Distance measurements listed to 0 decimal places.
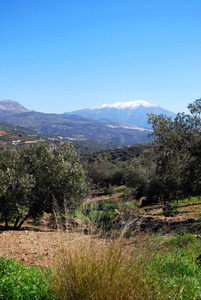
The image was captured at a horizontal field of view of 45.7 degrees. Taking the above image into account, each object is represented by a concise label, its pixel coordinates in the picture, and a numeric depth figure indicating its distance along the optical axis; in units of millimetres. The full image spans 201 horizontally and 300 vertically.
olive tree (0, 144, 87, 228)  11781
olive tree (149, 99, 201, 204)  12984
